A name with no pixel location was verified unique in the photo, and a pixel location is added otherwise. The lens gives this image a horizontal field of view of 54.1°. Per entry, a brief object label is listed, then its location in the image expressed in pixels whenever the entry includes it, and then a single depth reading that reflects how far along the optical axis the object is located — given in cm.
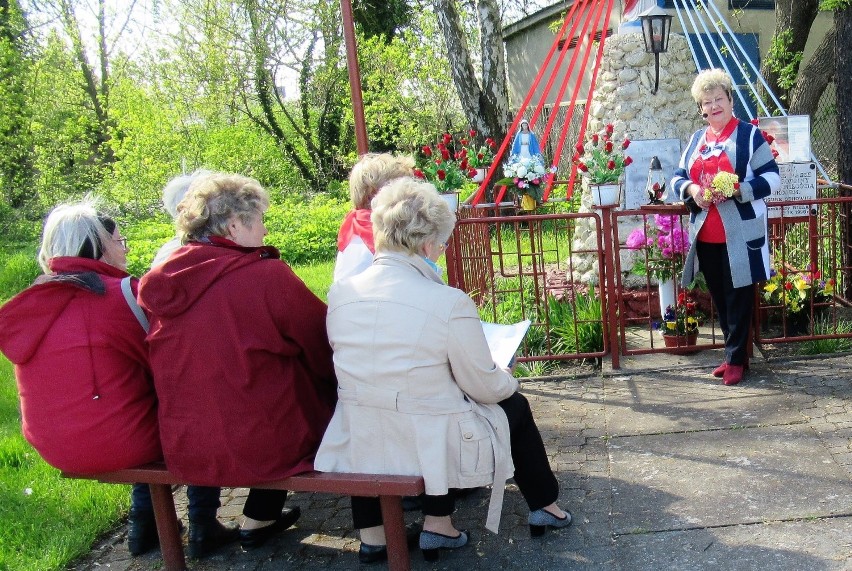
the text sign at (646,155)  670
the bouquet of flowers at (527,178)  656
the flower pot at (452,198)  561
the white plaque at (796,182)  575
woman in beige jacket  291
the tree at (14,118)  1641
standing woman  462
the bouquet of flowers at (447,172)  564
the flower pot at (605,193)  542
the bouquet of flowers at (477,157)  699
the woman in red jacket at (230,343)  298
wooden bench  295
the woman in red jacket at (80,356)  312
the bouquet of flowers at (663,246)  555
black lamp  634
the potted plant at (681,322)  550
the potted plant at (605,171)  543
